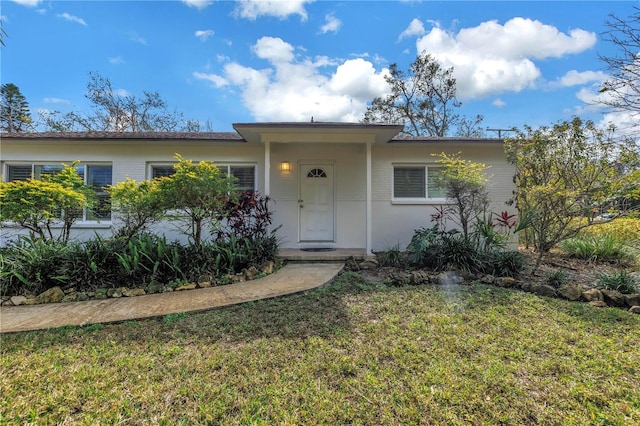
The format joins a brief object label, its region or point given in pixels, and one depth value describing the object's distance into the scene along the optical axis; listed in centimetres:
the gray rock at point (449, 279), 499
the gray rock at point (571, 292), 425
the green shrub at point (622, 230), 615
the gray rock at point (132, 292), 429
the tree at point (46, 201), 477
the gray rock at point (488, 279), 495
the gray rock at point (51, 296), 407
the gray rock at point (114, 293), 425
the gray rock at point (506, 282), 482
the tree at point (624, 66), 463
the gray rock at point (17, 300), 400
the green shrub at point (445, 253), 553
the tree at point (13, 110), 1653
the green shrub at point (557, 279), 482
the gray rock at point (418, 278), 496
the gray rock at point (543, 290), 439
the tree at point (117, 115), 1698
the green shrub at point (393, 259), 609
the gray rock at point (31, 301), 402
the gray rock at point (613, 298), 405
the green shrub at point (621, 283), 436
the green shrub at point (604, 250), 674
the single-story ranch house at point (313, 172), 735
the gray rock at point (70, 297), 410
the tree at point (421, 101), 1856
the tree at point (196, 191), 496
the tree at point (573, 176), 520
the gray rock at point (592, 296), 418
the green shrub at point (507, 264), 530
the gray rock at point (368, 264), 601
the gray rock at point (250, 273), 510
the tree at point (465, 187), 589
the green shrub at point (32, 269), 425
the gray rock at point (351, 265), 591
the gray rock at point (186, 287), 455
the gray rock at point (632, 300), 396
